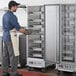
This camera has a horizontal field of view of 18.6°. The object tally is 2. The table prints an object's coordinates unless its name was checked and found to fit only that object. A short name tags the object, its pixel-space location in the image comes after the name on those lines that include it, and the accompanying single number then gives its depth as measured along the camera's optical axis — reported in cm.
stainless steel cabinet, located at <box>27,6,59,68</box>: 576
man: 487
